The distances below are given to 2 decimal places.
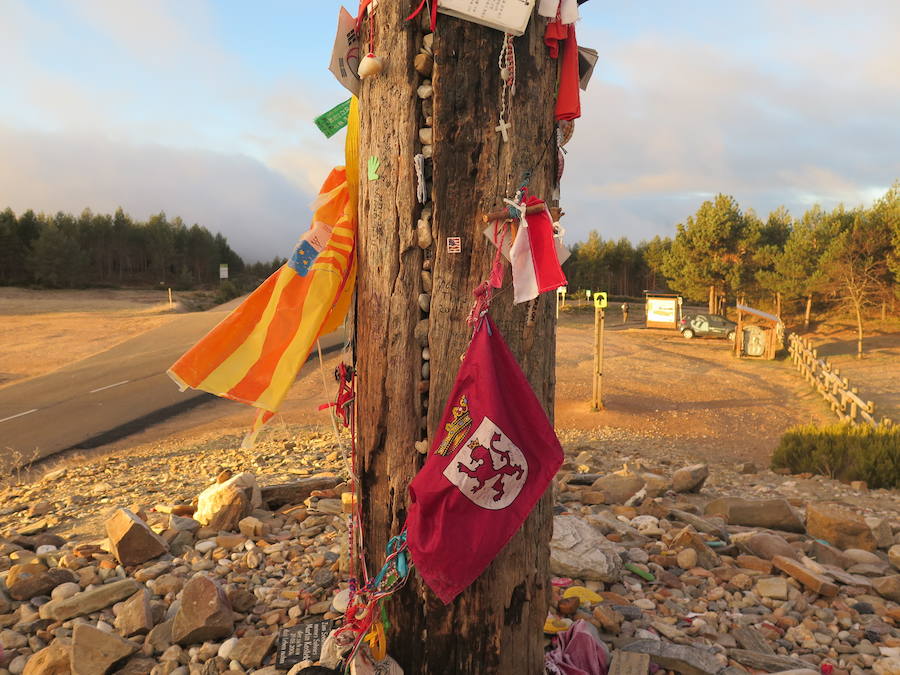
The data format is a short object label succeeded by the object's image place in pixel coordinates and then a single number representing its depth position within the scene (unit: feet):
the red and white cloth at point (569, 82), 7.66
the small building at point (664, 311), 91.35
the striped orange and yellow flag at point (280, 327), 8.24
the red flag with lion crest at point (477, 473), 6.96
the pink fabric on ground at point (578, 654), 8.65
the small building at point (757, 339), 76.79
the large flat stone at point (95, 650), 8.54
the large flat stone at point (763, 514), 15.74
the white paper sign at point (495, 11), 6.95
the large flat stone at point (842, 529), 14.96
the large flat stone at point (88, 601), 10.02
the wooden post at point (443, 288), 7.31
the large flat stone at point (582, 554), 11.54
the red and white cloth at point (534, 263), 7.11
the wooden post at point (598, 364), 40.86
